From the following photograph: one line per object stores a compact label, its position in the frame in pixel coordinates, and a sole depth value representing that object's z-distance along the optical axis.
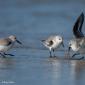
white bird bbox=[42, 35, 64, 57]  13.58
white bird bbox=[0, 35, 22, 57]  12.88
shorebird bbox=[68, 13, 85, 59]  13.07
